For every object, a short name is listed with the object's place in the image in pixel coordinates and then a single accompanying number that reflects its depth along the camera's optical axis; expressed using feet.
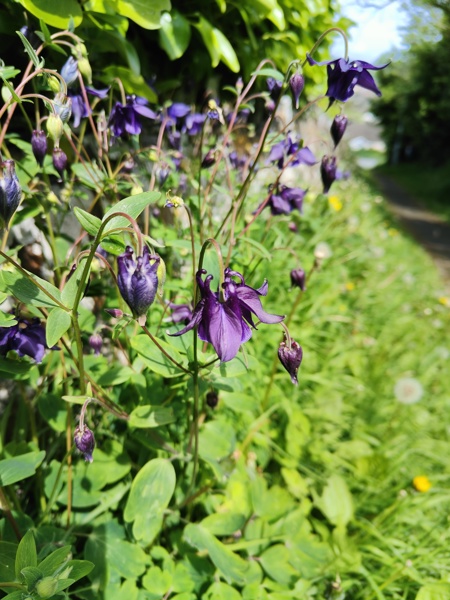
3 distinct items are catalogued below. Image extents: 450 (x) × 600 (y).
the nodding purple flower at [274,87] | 1.22
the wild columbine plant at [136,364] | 0.76
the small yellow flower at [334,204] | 3.22
